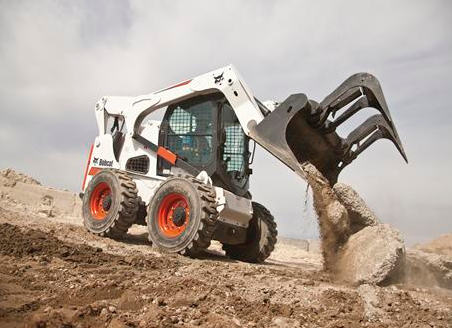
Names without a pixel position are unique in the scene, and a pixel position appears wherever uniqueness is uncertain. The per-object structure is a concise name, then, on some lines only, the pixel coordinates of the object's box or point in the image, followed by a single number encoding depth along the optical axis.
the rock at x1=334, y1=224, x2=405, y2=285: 4.89
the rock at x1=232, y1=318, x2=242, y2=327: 2.93
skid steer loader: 6.28
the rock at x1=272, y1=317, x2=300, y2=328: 3.06
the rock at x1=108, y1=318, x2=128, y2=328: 2.66
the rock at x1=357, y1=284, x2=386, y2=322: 3.42
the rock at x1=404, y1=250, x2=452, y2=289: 5.43
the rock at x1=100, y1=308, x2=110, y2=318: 2.87
